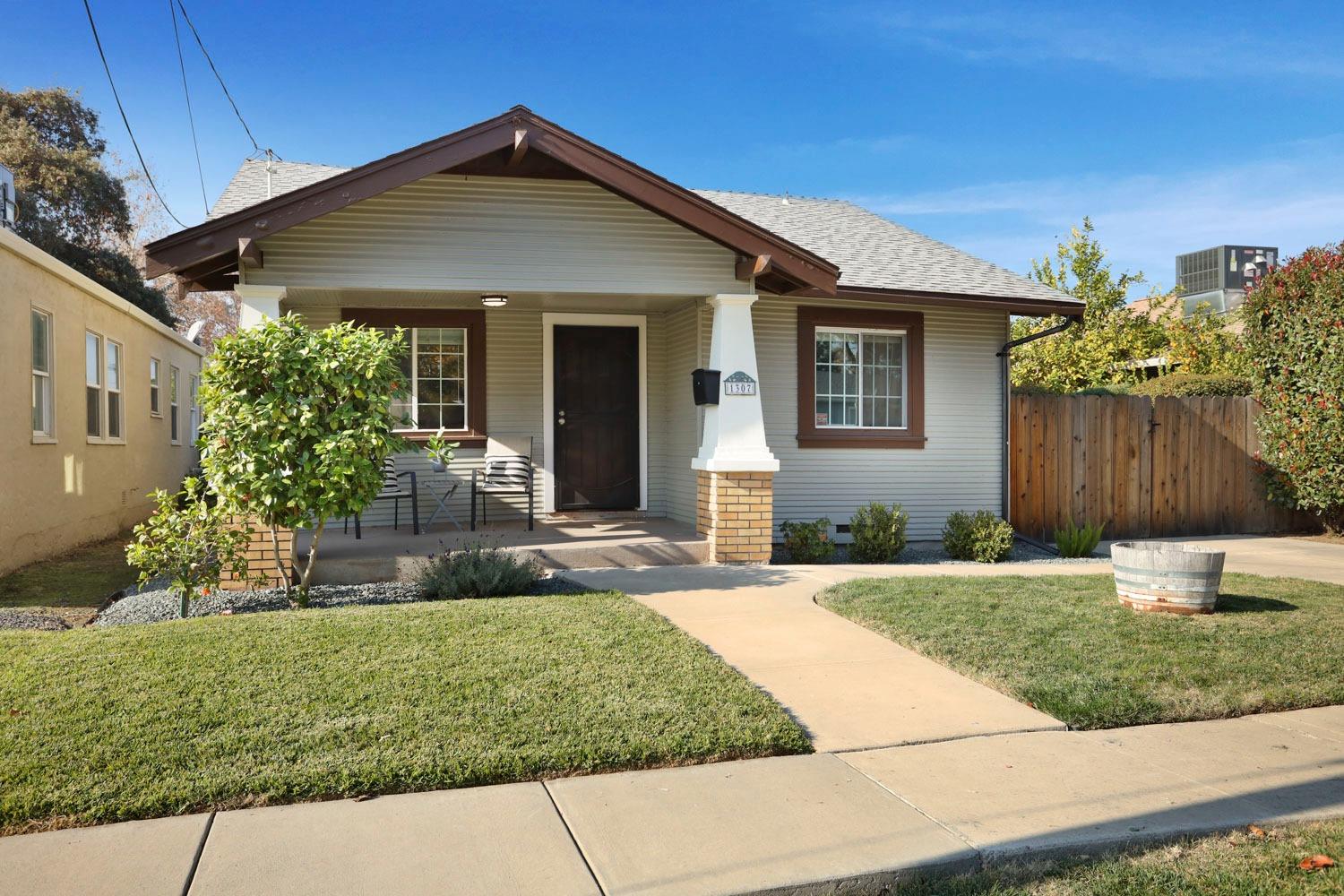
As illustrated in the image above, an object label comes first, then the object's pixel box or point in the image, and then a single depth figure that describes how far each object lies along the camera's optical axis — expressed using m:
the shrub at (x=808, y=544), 9.46
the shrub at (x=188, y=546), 6.57
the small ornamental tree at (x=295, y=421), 6.39
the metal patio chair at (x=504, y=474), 9.60
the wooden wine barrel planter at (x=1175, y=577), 6.34
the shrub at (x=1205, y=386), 14.33
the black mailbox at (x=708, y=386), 8.62
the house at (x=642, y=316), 7.79
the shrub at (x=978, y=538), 9.80
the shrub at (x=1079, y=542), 10.31
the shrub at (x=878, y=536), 9.62
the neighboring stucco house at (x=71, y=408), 9.16
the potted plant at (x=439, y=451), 6.83
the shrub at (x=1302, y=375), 11.01
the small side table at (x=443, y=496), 9.17
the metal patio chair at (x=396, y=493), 9.13
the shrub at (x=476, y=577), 7.07
